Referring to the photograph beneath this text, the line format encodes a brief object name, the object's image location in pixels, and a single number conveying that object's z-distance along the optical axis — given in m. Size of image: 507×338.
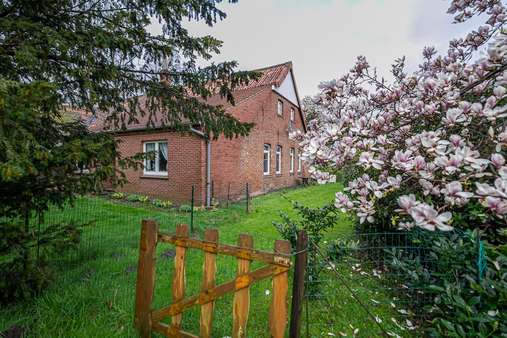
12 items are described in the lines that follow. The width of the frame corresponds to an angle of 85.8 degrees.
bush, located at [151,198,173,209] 9.72
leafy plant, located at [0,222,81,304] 2.84
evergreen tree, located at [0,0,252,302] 2.37
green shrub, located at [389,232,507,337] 1.99
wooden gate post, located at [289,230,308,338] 2.09
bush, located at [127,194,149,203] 10.50
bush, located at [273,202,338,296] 3.87
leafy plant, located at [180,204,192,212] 9.02
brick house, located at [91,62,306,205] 9.88
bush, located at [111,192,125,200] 11.03
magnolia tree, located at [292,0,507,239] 1.36
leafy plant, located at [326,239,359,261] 3.11
